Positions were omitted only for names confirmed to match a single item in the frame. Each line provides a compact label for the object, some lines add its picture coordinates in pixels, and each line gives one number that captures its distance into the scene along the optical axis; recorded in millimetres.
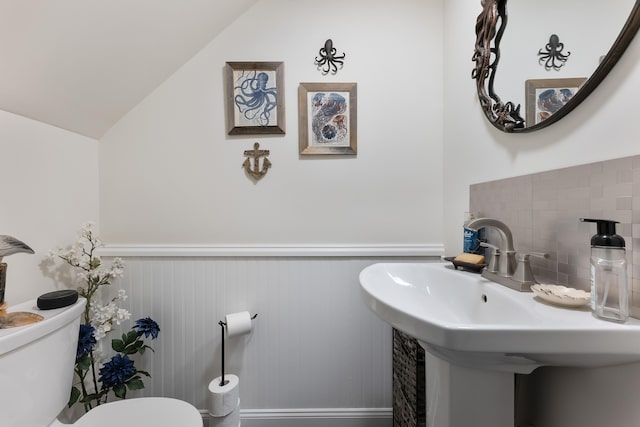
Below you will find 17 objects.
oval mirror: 510
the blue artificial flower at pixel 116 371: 1006
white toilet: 671
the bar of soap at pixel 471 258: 799
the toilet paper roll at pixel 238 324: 1060
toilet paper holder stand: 1045
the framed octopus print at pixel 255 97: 1178
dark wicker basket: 854
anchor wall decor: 1189
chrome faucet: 626
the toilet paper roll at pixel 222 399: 995
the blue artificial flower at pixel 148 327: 1069
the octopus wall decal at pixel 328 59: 1170
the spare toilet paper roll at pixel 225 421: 1012
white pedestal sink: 396
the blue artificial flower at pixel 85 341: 950
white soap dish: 488
